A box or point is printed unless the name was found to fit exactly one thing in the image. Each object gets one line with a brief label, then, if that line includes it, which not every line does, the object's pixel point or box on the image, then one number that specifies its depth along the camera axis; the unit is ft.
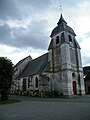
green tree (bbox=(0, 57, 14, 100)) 36.34
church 55.74
